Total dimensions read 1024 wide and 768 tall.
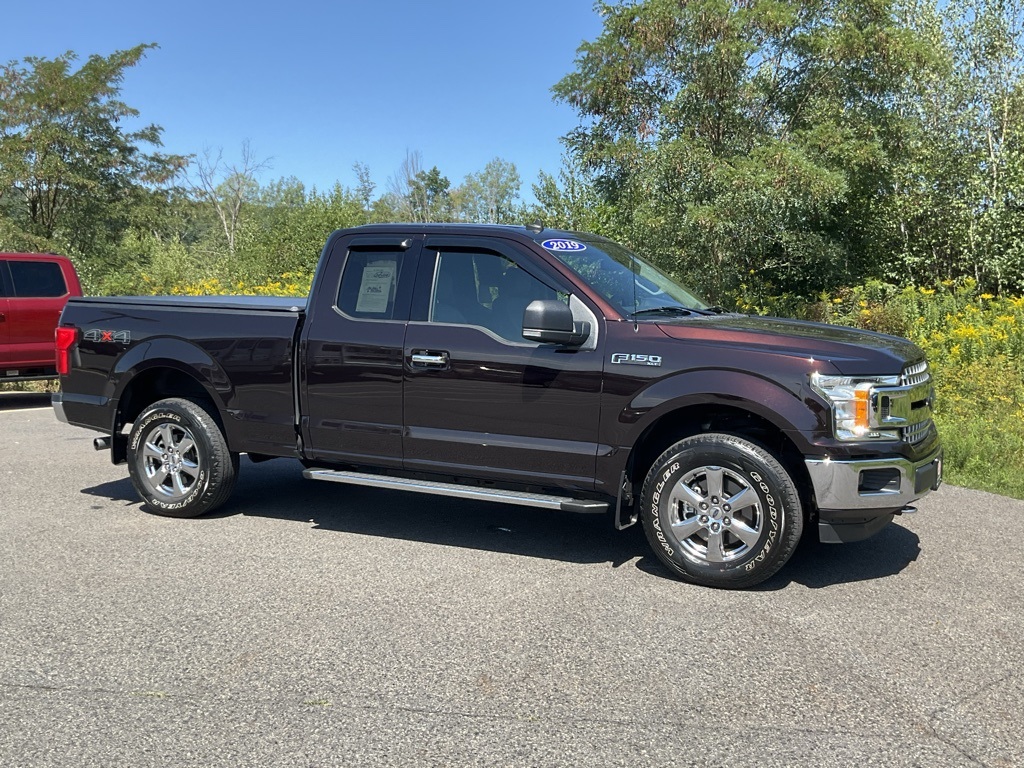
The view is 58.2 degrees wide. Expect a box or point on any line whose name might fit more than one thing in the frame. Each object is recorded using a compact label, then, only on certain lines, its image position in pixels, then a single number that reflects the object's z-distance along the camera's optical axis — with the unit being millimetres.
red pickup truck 12469
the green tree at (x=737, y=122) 13992
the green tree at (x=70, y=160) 24562
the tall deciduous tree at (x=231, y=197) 64750
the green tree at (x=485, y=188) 96875
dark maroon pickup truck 4828
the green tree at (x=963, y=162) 16344
